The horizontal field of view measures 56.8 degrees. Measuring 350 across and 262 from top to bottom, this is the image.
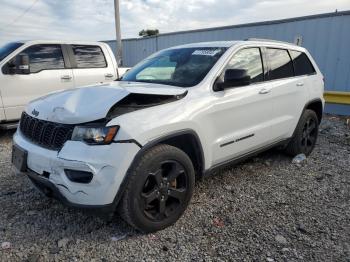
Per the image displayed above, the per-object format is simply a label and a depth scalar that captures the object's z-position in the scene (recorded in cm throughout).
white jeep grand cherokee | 259
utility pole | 1497
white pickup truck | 607
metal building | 839
